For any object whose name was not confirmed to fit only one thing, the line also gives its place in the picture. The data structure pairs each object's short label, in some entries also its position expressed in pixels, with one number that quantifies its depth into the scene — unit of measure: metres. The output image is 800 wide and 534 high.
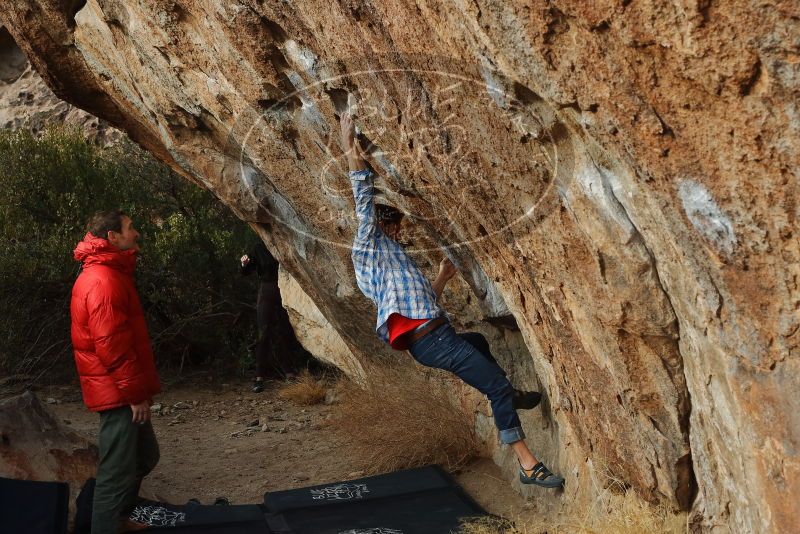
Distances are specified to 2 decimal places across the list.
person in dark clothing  9.09
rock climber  4.24
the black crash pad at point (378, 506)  5.03
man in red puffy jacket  4.37
